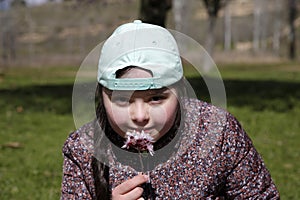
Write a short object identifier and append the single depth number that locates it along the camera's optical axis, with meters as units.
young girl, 2.35
